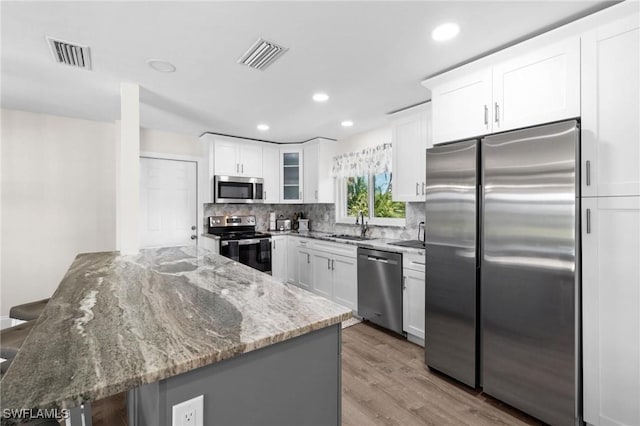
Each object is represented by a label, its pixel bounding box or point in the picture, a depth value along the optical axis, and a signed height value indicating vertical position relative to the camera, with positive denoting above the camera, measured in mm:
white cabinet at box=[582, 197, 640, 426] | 1563 -534
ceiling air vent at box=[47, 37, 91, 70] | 2012 +1147
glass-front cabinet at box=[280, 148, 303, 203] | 5043 +637
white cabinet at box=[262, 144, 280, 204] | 4895 +665
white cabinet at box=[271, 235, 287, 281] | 4621 -709
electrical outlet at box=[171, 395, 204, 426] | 824 -573
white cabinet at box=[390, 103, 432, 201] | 3107 +700
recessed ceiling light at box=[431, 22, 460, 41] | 1800 +1142
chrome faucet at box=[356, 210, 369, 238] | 4251 -186
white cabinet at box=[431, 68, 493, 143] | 2123 +813
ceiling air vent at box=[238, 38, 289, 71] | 2018 +1148
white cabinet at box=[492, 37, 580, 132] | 1747 +807
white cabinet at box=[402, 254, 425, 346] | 2832 -839
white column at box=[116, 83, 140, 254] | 2627 +406
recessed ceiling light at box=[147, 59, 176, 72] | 2240 +1148
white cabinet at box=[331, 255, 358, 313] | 3594 -869
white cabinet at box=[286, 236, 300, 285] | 4625 -762
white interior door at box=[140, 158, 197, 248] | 4133 +133
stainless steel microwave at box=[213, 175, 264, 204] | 4375 +347
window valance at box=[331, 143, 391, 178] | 3960 +735
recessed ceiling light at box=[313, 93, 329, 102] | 2910 +1170
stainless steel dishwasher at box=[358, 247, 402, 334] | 3055 -826
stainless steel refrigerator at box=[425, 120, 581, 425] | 1694 -357
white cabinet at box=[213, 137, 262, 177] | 4423 +856
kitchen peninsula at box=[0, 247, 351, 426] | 752 -414
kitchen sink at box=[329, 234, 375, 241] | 3943 -350
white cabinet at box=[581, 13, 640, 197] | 1558 +575
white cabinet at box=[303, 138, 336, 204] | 4707 +672
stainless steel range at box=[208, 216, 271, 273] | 4191 -429
